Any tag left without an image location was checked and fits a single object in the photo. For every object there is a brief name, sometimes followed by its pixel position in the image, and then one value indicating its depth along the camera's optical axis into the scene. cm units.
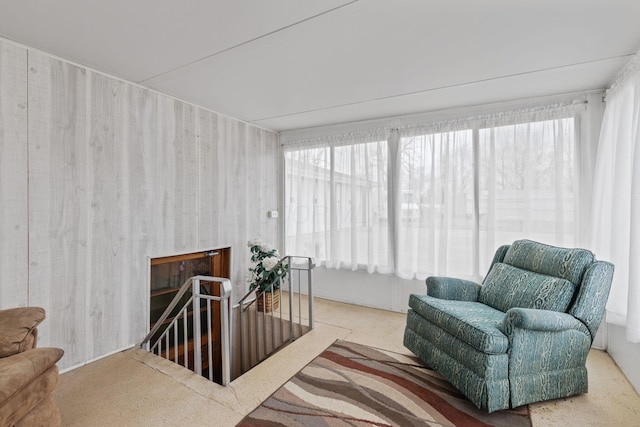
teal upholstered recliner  183
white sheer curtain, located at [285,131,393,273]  374
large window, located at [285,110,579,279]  290
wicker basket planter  357
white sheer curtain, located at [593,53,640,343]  189
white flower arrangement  341
